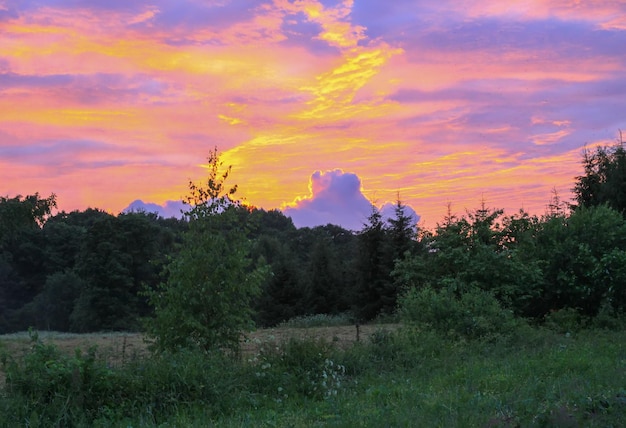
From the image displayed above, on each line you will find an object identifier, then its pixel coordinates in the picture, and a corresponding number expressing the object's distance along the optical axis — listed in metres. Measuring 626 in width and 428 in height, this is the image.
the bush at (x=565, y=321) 15.38
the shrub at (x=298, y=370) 8.87
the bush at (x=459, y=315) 13.42
